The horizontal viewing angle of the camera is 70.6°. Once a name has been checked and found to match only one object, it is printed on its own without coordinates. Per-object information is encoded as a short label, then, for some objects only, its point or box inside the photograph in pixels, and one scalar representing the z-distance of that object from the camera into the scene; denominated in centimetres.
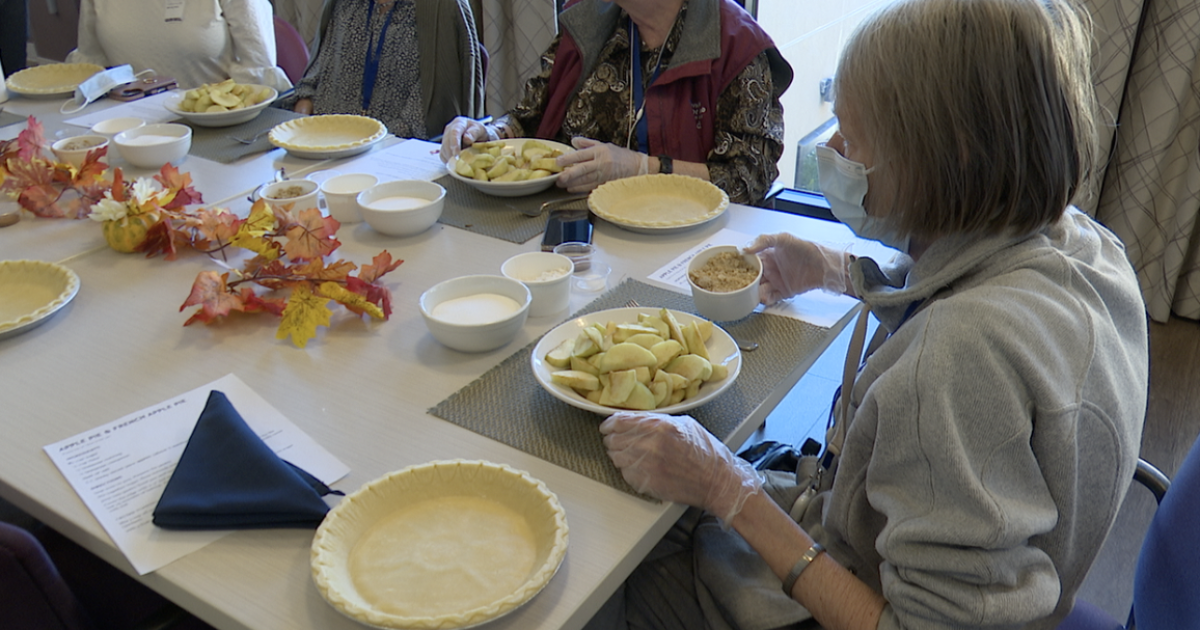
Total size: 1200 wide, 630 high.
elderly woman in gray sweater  85
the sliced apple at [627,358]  109
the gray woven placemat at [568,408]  105
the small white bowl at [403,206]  161
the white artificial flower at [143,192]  158
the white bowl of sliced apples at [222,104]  220
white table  87
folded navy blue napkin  92
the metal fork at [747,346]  126
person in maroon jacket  188
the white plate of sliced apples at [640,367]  108
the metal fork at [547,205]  174
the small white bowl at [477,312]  124
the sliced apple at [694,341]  115
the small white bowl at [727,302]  129
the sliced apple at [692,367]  110
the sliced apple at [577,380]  110
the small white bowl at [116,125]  218
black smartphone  157
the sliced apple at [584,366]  112
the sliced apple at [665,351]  111
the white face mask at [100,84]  240
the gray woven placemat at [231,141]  207
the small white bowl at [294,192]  164
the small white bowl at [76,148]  189
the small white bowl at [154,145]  195
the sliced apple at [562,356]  115
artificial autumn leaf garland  133
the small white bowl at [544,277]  134
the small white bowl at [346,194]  169
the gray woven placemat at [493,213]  167
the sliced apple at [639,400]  107
